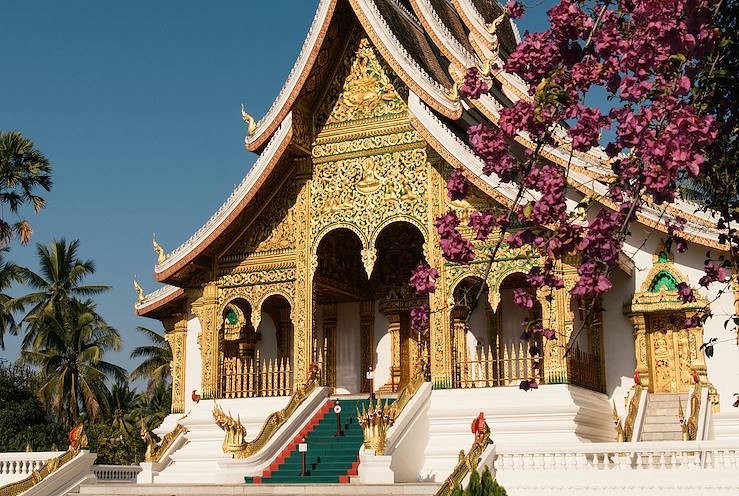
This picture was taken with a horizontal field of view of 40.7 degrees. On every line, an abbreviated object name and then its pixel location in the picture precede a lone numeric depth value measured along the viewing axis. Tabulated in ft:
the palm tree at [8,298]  81.03
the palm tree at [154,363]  101.50
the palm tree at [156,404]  103.76
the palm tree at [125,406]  93.25
